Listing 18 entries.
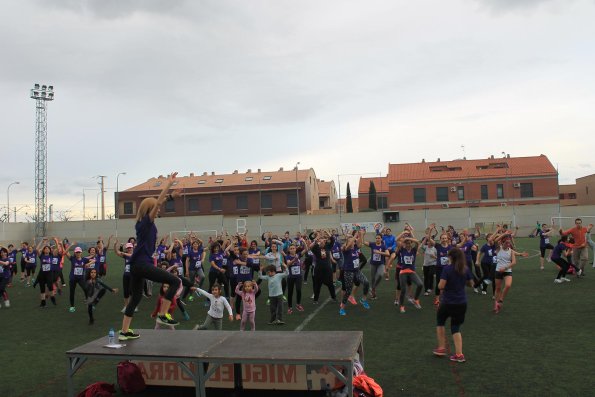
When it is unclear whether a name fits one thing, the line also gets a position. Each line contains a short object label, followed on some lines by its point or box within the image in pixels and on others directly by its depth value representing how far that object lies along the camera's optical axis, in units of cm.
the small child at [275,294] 1103
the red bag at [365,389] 612
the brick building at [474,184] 5400
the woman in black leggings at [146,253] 606
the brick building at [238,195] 5944
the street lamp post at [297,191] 5559
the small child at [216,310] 927
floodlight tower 4694
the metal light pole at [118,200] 6259
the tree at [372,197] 6238
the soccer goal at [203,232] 4312
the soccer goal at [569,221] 3894
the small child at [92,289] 1196
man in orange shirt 1583
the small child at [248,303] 998
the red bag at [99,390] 644
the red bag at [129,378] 698
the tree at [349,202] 6525
